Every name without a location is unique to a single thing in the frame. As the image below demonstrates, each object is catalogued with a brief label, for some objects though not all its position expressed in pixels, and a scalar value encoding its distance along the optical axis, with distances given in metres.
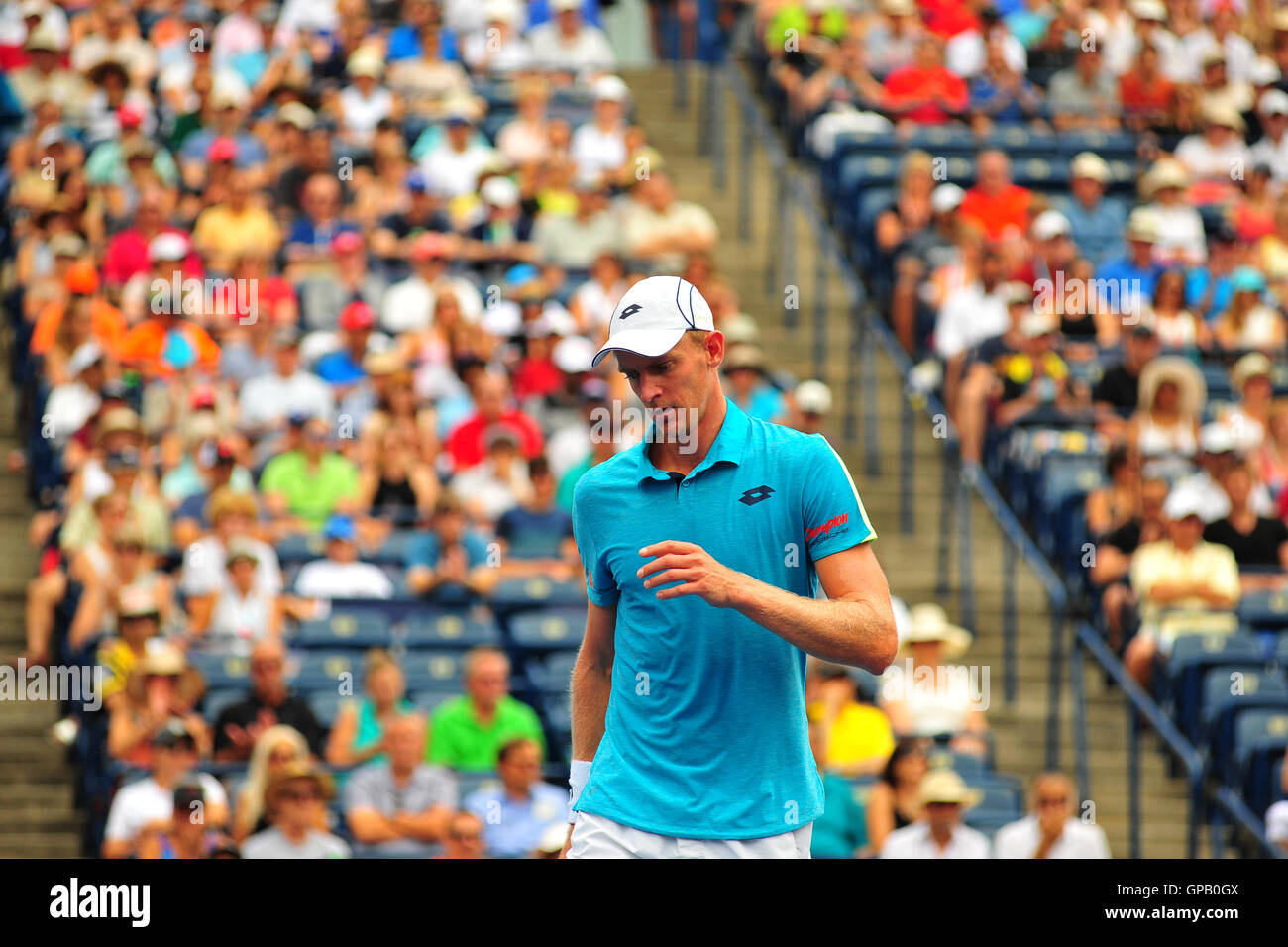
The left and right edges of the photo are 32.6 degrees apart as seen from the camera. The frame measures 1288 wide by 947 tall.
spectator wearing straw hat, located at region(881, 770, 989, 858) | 9.38
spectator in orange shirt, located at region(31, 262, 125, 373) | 12.59
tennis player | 4.49
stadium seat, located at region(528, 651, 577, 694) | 10.42
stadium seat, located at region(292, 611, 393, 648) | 10.60
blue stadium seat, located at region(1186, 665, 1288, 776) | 10.62
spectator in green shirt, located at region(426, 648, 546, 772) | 10.00
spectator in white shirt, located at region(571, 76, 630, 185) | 14.94
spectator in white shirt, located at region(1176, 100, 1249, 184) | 16.36
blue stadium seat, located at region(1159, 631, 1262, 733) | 10.90
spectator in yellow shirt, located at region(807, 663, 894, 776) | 10.38
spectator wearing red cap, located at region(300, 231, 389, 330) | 13.35
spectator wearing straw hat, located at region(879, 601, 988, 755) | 10.75
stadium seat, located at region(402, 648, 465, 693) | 10.46
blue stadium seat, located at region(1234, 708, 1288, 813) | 10.24
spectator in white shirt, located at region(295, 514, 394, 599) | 11.09
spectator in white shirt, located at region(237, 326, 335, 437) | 12.41
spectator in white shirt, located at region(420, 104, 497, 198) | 14.70
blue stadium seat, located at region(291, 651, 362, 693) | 10.38
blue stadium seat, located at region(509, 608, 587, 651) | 10.79
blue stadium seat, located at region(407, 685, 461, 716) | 10.24
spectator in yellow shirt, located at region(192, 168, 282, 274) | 13.86
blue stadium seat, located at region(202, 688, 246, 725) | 9.98
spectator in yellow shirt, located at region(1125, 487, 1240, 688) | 11.35
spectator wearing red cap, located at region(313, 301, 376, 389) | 12.84
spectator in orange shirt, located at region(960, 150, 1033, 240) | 14.96
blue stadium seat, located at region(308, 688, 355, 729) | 10.12
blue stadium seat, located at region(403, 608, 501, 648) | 10.75
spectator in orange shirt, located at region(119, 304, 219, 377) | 12.73
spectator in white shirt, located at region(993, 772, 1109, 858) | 9.52
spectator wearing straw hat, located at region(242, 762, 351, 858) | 8.99
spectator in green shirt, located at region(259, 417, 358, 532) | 11.84
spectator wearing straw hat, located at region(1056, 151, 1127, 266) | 15.29
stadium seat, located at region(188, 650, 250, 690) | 10.30
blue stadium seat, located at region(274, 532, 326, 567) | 11.30
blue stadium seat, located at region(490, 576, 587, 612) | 11.12
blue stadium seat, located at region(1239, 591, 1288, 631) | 11.61
